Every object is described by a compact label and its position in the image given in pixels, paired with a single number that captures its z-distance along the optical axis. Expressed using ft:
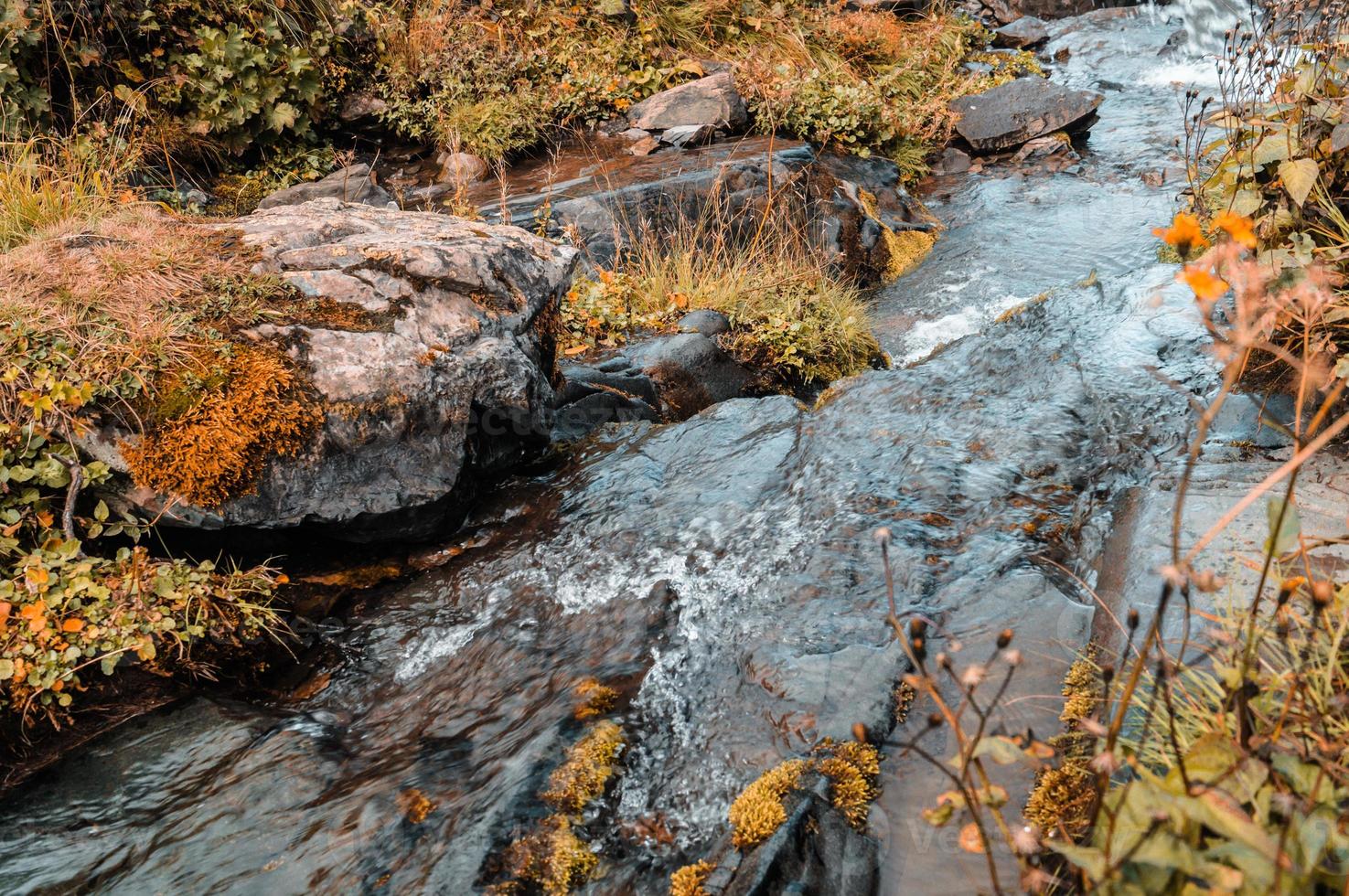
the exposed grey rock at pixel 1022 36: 41.91
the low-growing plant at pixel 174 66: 23.50
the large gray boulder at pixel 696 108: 29.84
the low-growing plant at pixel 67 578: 10.21
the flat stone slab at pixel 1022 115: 32.78
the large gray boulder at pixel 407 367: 12.47
